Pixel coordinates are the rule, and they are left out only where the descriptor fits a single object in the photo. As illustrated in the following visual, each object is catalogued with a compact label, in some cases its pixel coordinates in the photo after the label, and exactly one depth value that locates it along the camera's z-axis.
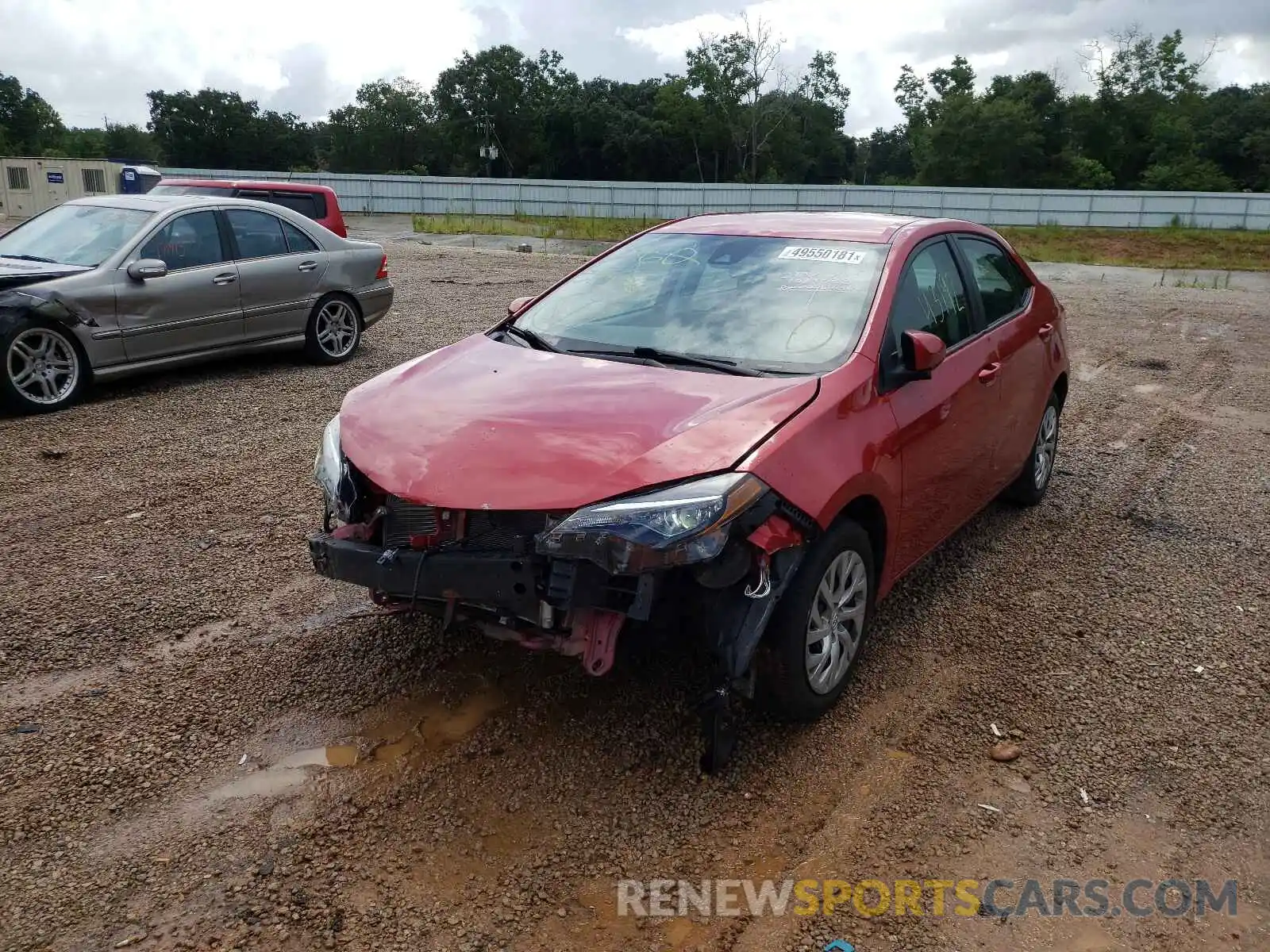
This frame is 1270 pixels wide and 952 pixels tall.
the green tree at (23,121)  77.12
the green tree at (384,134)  80.88
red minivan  12.46
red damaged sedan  3.09
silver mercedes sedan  7.60
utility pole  66.38
